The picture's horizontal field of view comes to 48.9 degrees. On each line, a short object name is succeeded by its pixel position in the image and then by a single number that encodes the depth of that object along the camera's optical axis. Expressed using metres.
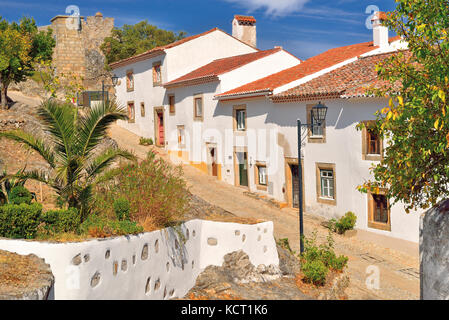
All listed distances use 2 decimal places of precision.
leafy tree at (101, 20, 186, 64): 51.56
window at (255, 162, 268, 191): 27.58
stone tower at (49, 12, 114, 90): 52.50
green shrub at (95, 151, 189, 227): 12.59
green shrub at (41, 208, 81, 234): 10.91
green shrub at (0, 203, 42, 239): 10.45
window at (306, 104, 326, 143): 24.02
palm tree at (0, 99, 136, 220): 11.59
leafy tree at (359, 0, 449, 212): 9.64
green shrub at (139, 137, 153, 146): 37.94
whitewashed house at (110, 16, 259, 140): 35.59
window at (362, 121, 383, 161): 21.70
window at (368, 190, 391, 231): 21.45
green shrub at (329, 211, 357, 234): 22.53
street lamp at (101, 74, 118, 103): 40.90
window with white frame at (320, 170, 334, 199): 23.88
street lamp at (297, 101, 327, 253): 16.20
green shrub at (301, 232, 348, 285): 15.96
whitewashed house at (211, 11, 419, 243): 21.92
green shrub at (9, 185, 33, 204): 12.12
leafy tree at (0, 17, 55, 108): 28.53
